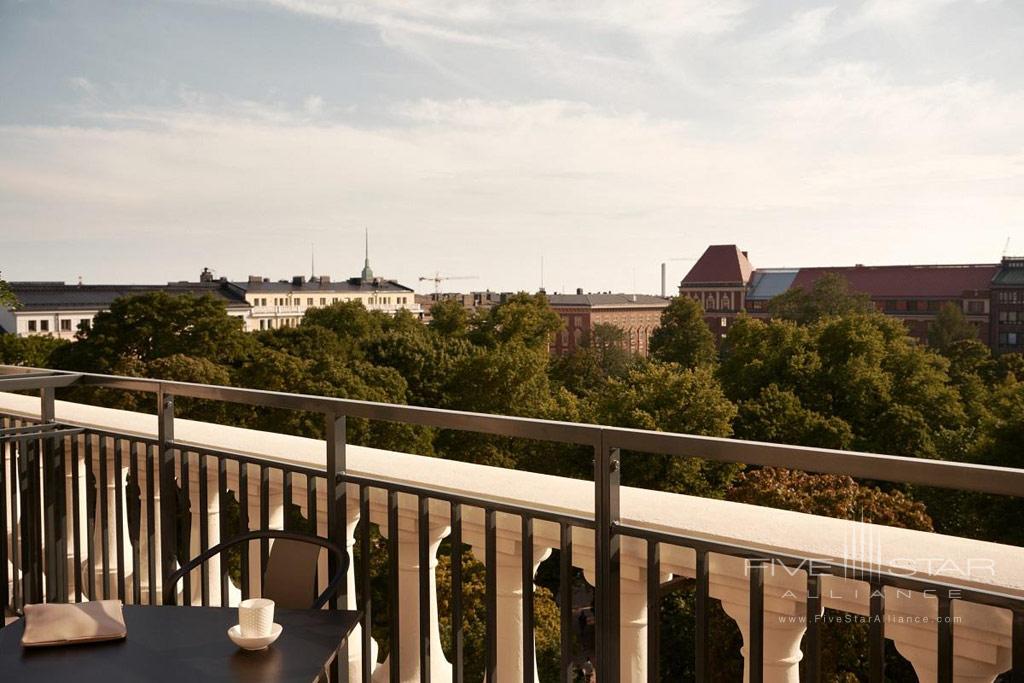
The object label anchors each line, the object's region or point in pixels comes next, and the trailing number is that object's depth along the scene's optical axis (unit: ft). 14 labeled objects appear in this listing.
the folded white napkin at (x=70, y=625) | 6.46
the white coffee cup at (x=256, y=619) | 6.44
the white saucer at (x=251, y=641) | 6.38
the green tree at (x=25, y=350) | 146.92
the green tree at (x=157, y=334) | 120.67
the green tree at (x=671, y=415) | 94.99
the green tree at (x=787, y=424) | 106.32
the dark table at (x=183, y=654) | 6.08
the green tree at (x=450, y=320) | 178.50
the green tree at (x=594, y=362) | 184.14
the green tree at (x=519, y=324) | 177.06
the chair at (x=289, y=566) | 8.23
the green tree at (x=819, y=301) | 206.08
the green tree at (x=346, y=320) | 171.63
